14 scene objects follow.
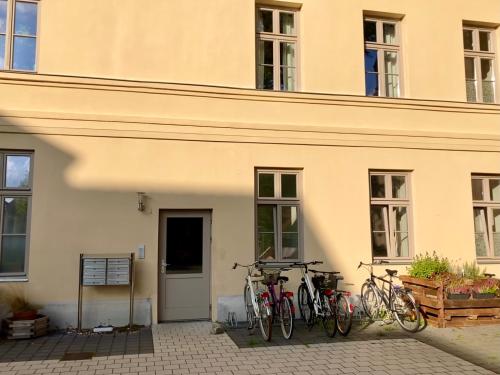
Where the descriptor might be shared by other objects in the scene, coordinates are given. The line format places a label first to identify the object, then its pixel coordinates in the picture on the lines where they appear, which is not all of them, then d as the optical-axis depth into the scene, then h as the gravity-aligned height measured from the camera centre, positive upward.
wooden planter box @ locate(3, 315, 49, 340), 6.69 -1.21
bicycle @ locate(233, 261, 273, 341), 6.68 -0.94
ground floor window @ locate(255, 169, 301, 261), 8.32 +0.42
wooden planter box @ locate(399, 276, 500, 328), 7.45 -1.10
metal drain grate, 5.88 -1.43
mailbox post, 7.27 -0.45
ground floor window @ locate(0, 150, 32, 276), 7.38 +0.51
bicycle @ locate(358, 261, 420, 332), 7.41 -0.98
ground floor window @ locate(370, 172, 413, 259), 8.79 +0.45
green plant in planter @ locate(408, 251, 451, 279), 8.02 -0.48
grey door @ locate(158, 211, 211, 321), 7.90 -0.40
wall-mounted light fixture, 7.64 +0.65
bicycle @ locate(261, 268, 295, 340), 6.69 -0.91
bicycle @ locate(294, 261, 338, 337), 7.10 -0.97
